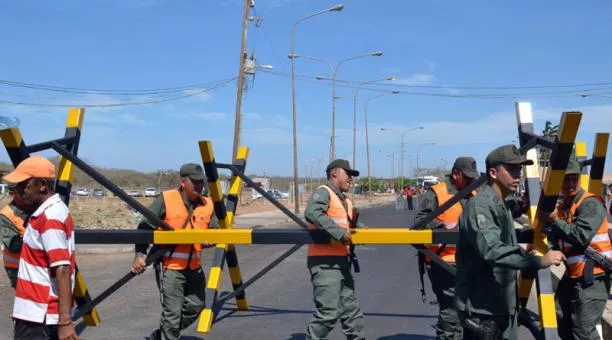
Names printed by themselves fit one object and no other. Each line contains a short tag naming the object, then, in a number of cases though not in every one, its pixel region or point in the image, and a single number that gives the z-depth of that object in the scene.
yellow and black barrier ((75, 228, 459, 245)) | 5.35
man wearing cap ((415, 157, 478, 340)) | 5.44
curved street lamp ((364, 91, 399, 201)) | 59.42
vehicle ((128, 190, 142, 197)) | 70.53
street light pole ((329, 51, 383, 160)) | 41.26
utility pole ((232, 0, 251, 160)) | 25.84
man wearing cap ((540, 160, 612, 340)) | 4.65
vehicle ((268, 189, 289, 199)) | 66.82
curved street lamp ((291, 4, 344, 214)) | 32.11
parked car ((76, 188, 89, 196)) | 72.82
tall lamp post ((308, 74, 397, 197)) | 53.75
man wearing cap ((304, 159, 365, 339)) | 5.38
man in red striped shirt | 3.60
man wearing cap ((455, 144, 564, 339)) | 3.67
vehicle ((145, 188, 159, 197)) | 68.90
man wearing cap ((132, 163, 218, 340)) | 5.73
